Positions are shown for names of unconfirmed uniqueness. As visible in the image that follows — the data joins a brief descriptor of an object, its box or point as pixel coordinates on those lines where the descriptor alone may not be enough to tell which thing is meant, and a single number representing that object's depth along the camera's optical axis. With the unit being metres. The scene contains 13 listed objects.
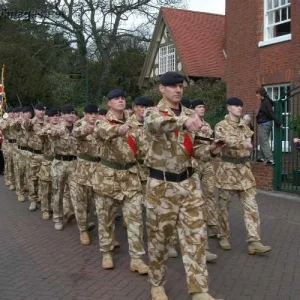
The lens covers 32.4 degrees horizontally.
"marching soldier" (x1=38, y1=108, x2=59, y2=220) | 9.14
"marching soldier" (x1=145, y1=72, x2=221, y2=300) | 4.66
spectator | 11.67
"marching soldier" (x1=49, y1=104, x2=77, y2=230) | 8.35
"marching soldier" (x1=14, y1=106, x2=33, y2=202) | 11.12
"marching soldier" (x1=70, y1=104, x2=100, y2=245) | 7.70
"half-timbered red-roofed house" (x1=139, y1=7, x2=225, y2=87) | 25.36
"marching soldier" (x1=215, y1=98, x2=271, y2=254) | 6.72
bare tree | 35.88
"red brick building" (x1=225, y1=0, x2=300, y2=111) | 14.63
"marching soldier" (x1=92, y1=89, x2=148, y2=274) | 6.10
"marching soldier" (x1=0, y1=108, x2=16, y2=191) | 12.71
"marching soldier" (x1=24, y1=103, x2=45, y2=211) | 9.90
